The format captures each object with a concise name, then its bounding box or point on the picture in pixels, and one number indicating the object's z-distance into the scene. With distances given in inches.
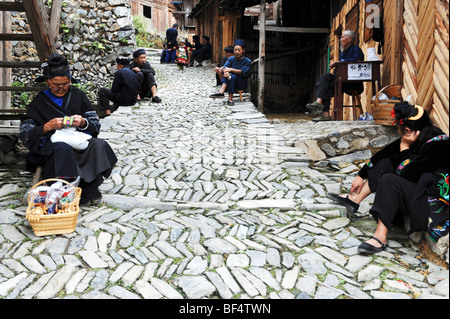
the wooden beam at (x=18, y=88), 226.2
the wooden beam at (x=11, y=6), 189.0
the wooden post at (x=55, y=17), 220.2
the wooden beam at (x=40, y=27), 198.1
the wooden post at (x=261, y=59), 422.0
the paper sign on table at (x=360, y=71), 270.7
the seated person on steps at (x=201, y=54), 820.0
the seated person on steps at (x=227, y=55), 448.4
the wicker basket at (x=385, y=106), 230.4
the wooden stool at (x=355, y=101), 302.7
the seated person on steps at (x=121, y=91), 387.5
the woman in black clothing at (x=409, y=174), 128.2
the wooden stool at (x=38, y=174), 169.9
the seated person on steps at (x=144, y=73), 417.1
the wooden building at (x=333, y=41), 182.1
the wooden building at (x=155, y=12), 1096.2
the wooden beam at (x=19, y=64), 217.2
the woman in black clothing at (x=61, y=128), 163.6
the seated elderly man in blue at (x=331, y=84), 291.4
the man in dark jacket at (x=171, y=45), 811.4
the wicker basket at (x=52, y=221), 143.8
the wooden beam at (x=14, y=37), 204.2
